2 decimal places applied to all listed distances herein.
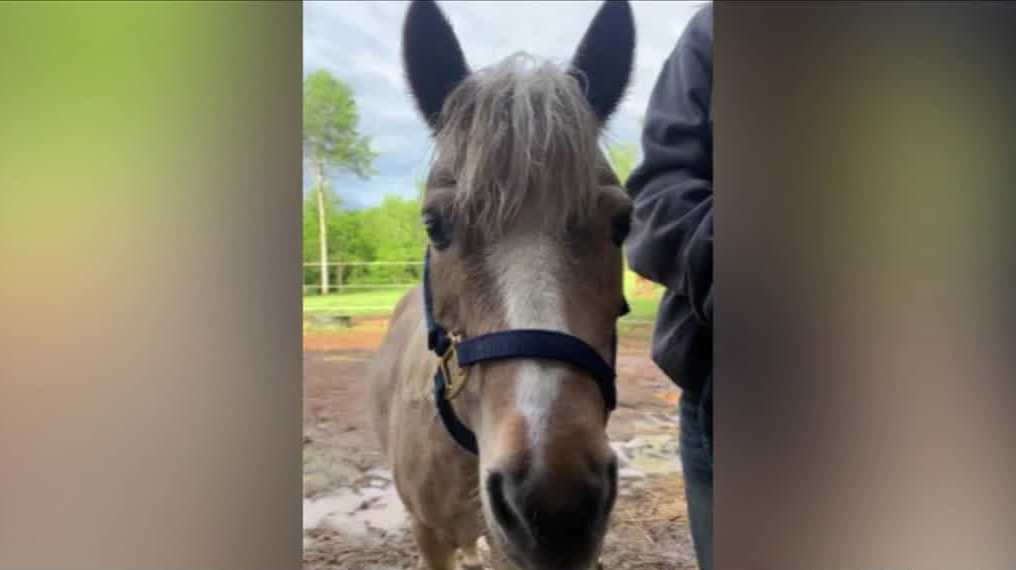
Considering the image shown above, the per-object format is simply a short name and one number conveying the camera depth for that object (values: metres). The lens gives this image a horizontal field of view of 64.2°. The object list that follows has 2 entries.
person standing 1.47
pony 1.37
